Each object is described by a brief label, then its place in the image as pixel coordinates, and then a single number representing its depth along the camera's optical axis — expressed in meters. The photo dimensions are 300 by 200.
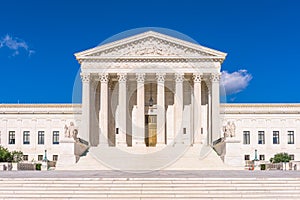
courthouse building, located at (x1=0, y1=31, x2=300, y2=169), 41.97
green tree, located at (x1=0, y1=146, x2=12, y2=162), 42.37
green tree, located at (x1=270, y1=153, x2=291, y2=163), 44.15
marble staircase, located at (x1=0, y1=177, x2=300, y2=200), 15.12
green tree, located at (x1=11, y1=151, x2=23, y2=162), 44.85
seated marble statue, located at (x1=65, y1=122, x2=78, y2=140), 32.47
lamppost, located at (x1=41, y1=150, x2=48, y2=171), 32.62
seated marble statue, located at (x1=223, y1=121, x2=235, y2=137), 33.25
